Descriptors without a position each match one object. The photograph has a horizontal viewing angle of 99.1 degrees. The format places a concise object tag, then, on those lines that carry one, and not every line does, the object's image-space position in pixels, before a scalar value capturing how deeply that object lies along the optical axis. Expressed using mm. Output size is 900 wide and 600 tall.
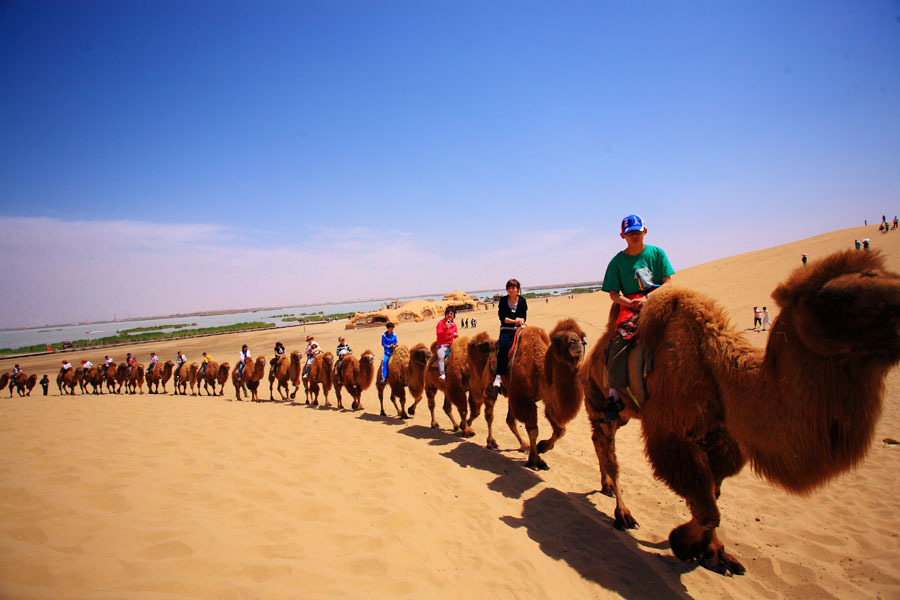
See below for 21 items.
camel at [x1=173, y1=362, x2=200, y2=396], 19247
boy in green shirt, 3730
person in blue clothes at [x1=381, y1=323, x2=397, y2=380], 11500
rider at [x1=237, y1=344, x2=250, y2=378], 16475
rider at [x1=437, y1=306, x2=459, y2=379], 9133
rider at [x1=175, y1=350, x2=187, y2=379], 20641
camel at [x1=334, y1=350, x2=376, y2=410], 12008
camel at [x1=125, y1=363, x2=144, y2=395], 20375
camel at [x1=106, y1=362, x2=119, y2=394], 21531
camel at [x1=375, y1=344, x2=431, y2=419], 10168
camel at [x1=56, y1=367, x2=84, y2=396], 21328
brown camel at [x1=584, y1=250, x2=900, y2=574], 1933
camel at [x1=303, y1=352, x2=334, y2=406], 13436
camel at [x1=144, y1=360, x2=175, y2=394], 20578
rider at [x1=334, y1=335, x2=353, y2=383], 12961
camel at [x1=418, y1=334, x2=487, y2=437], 8484
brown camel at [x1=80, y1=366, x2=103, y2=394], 21562
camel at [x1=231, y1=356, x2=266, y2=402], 16047
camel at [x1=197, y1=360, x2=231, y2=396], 18375
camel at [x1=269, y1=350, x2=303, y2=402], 15500
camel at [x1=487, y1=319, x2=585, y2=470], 5152
